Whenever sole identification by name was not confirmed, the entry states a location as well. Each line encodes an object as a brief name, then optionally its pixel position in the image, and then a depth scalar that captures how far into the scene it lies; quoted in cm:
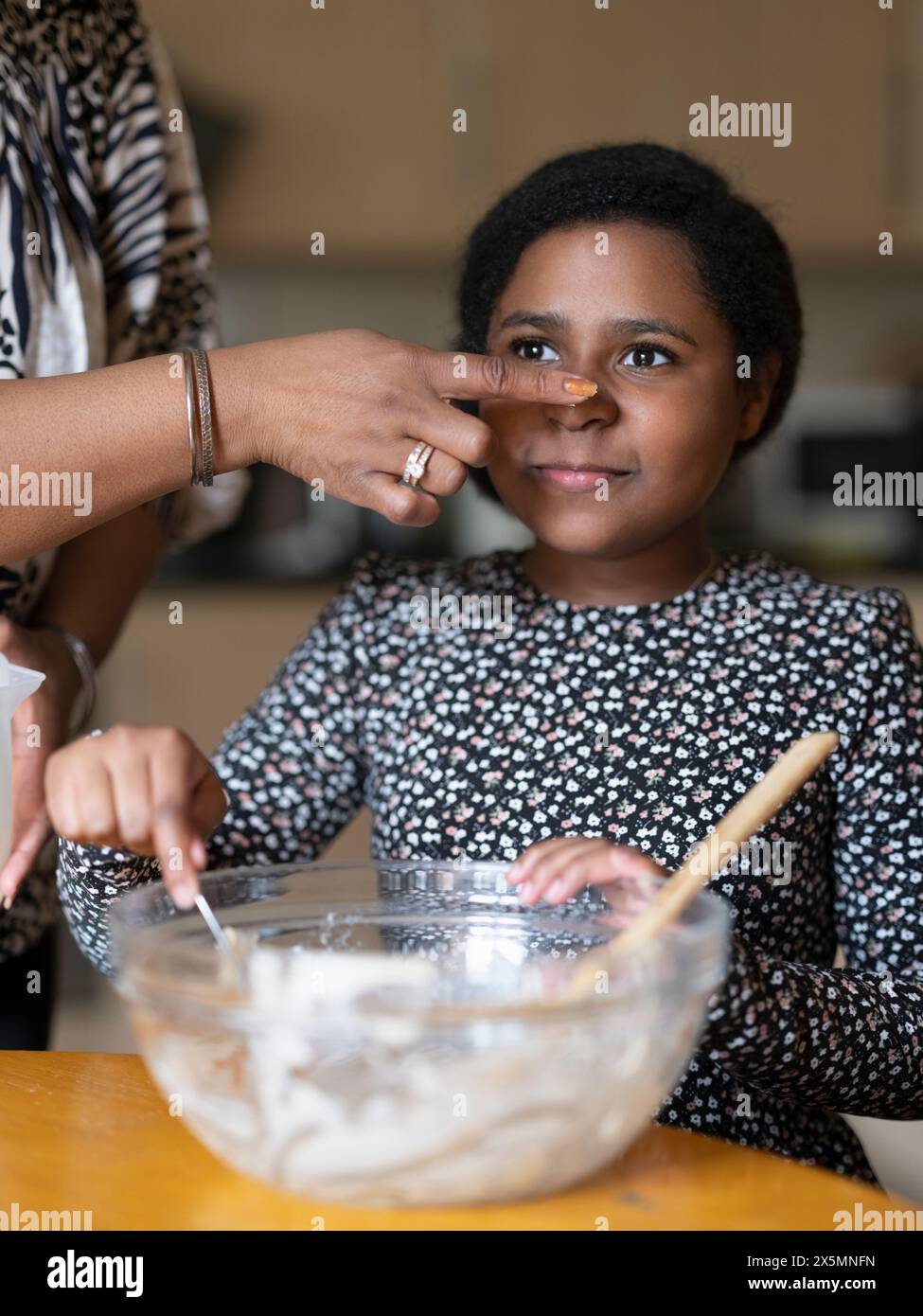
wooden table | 70
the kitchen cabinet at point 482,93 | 293
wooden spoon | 76
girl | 112
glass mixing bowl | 64
